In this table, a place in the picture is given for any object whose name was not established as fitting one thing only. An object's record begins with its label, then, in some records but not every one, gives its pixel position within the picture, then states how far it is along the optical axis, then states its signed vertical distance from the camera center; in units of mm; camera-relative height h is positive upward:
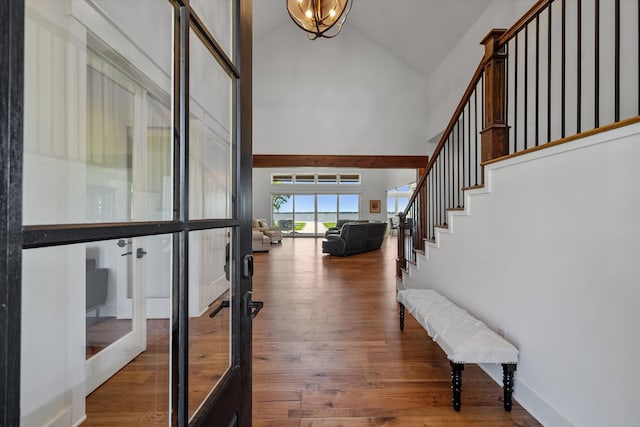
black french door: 405 +7
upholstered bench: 1804 -786
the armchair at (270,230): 10523 -609
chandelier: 3199 +2133
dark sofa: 7906 -709
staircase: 1338 -133
